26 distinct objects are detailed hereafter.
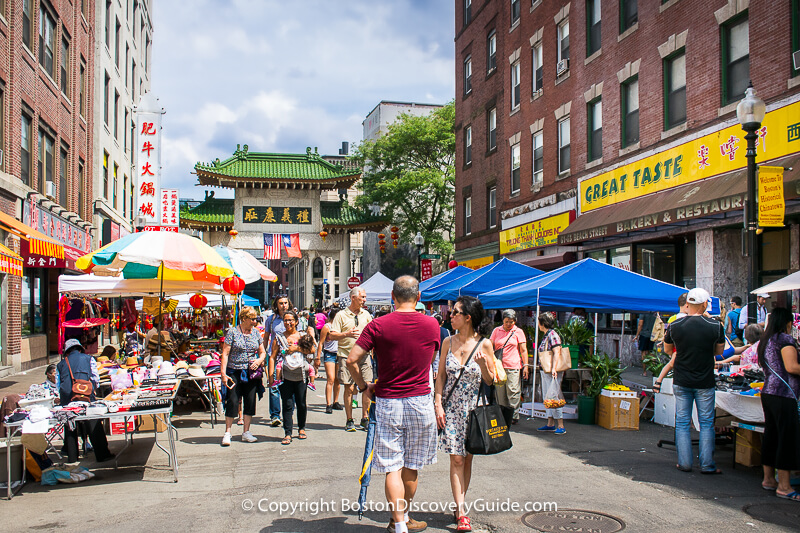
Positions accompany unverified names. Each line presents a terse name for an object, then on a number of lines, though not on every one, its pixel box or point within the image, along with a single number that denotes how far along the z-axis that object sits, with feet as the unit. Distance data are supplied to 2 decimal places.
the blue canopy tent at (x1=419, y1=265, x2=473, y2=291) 65.63
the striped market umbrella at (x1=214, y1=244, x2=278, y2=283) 43.06
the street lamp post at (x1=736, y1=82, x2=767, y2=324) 32.22
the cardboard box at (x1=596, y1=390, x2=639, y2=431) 33.04
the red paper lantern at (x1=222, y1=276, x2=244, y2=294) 43.70
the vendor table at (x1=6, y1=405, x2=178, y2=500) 21.07
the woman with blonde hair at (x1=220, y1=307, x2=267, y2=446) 29.04
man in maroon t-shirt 16.51
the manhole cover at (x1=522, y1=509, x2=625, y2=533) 17.71
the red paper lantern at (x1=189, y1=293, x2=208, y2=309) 68.85
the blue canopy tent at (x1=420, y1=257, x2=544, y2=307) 51.72
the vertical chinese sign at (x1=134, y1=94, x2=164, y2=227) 78.43
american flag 124.67
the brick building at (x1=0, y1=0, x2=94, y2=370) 54.44
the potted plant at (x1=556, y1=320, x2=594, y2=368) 40.96
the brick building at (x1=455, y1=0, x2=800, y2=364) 43.78
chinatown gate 137.69
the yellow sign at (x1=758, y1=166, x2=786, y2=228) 33.04
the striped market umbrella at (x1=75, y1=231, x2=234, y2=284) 30.96
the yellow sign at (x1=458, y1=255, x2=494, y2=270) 89.51
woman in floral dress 17.48
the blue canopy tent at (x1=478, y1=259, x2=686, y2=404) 36.55
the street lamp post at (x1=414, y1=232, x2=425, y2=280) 91.64
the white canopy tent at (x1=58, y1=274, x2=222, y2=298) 43.70
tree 122.72
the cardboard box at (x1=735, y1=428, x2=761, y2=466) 24.23
